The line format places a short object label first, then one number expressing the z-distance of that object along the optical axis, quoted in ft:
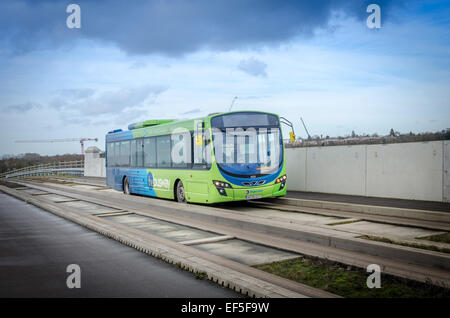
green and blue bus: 48.26
